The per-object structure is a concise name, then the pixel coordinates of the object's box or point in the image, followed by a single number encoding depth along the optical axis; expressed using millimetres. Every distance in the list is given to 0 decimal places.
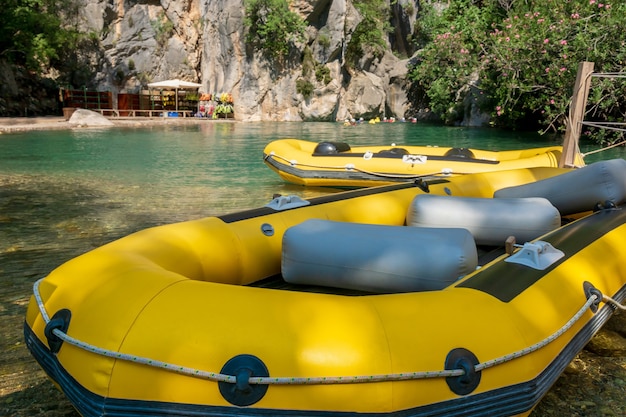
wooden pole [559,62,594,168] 5168
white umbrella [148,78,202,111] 19781
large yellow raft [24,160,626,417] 1402
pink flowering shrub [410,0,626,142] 10625
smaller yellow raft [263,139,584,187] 5469
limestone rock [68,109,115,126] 15953
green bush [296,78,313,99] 22406
